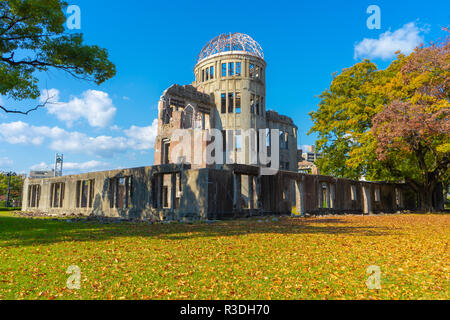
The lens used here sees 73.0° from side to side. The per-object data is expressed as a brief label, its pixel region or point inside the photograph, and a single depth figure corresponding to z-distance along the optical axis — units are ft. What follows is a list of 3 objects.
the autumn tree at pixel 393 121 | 70.03
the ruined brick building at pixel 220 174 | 63.52
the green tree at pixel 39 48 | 44.73
